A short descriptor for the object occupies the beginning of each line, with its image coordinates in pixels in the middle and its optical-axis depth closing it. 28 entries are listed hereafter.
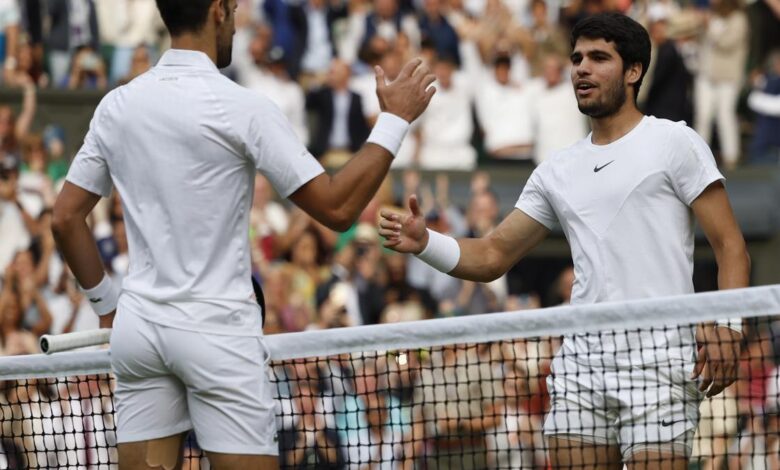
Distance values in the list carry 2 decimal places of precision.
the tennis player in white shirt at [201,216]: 5.62
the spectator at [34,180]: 15.41
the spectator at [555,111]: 17.56
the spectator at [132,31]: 18.17
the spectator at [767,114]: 18.20
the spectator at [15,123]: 16.27
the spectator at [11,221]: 15.09
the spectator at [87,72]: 18.22
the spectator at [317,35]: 18.80
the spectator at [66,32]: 18.25
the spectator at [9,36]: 18.03
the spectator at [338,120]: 17.84
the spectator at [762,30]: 19.22
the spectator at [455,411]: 11.19
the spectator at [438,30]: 18.52
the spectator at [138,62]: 17.25
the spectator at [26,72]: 18.09
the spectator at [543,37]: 18.41
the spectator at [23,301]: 13.89
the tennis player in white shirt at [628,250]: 6.36
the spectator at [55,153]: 16.11
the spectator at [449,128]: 17.94
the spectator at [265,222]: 15.30
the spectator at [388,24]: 18.67
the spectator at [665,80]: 17.77
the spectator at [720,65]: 18.64
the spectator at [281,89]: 17.86
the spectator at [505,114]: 17.95
